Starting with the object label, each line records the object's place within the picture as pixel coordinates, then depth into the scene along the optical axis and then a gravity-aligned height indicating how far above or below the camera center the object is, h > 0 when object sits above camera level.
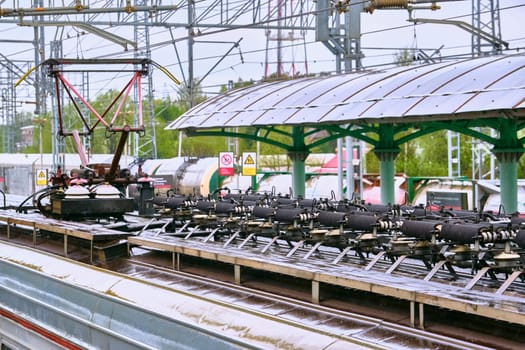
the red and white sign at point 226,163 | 23.66 +0.15
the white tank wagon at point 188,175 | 35.66 -0.29
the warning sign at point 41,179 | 31.62 -0.30
